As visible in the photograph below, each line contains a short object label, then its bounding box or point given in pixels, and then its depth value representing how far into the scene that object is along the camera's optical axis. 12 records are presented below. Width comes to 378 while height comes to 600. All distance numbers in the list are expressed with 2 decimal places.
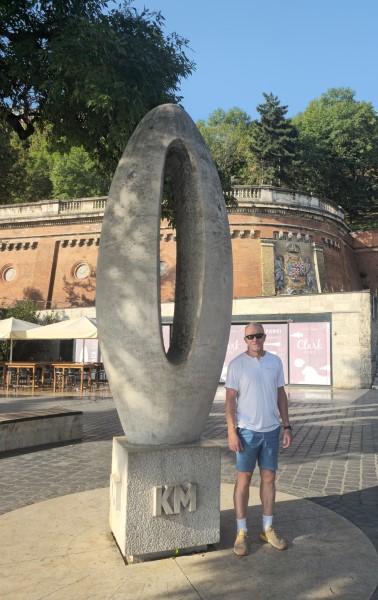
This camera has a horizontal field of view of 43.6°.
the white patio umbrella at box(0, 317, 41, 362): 15.84
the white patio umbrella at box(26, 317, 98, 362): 15.05
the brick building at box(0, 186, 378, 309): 29.27
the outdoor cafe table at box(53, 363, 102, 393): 16.06
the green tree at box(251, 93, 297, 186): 43.09
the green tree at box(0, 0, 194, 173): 8.48
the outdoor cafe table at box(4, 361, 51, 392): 16.67
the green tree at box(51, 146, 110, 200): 42.22
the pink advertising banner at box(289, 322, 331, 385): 18.62
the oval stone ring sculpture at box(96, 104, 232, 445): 3.66
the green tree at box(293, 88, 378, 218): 44.44
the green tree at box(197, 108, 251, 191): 46.06
